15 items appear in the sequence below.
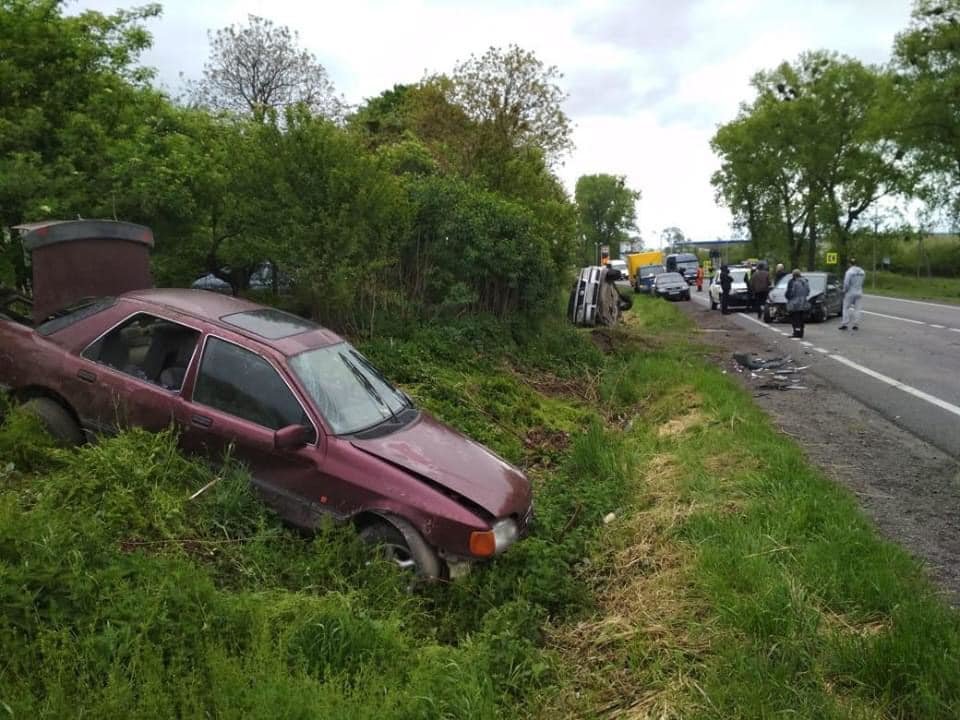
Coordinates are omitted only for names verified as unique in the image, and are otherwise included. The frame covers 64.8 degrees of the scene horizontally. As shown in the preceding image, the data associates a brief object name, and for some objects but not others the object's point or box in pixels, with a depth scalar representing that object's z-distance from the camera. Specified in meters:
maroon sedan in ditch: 4.62
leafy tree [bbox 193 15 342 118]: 33.22
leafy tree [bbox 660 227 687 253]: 122.00
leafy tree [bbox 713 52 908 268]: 51.59
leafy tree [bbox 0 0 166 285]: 8.34
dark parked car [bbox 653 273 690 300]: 36.81
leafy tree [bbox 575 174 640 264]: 120.50
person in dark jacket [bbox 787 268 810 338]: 17.75
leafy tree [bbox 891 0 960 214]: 38.22
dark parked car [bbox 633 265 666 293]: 42.97
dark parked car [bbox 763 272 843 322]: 22.17
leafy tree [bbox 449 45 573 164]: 26.16
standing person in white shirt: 18.89
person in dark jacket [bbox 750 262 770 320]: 24.39
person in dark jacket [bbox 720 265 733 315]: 27.47
